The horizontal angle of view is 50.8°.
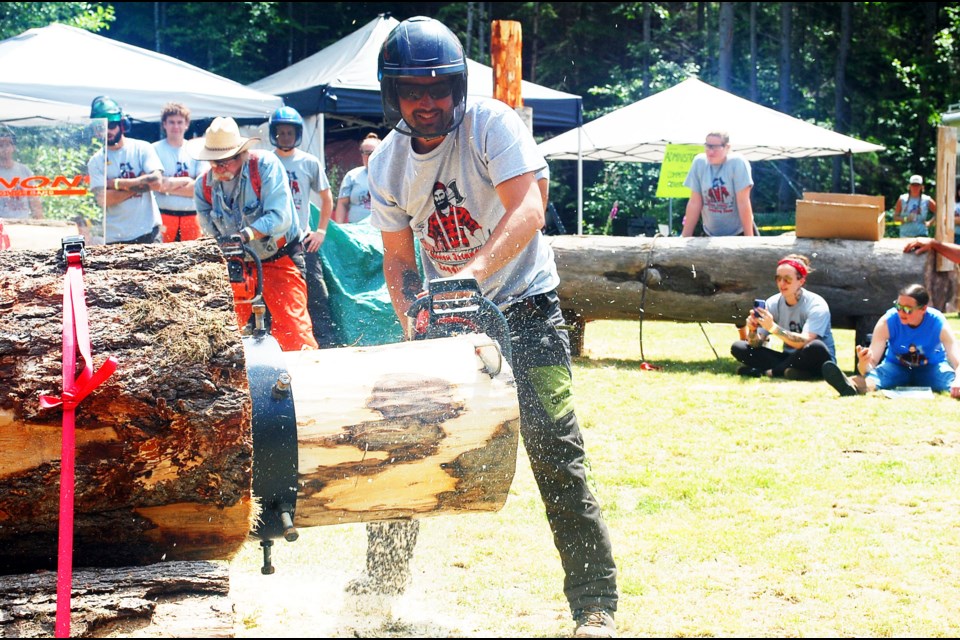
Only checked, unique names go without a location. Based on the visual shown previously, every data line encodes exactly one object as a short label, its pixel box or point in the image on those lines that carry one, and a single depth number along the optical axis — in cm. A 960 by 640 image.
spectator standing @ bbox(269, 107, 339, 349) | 727
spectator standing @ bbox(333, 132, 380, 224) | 929
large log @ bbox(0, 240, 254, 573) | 230
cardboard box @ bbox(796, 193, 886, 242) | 819
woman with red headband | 771
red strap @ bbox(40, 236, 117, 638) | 214
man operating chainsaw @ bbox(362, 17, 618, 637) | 307
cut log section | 251
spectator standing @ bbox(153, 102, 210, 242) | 841
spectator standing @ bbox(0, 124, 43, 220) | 589
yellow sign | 1251
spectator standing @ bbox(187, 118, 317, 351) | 588
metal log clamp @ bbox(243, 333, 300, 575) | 245
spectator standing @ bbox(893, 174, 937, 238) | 1454
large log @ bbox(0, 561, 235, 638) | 227
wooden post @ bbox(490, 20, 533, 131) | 755
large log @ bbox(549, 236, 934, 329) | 816
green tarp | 759
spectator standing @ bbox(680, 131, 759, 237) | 905
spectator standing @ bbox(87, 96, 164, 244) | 757
